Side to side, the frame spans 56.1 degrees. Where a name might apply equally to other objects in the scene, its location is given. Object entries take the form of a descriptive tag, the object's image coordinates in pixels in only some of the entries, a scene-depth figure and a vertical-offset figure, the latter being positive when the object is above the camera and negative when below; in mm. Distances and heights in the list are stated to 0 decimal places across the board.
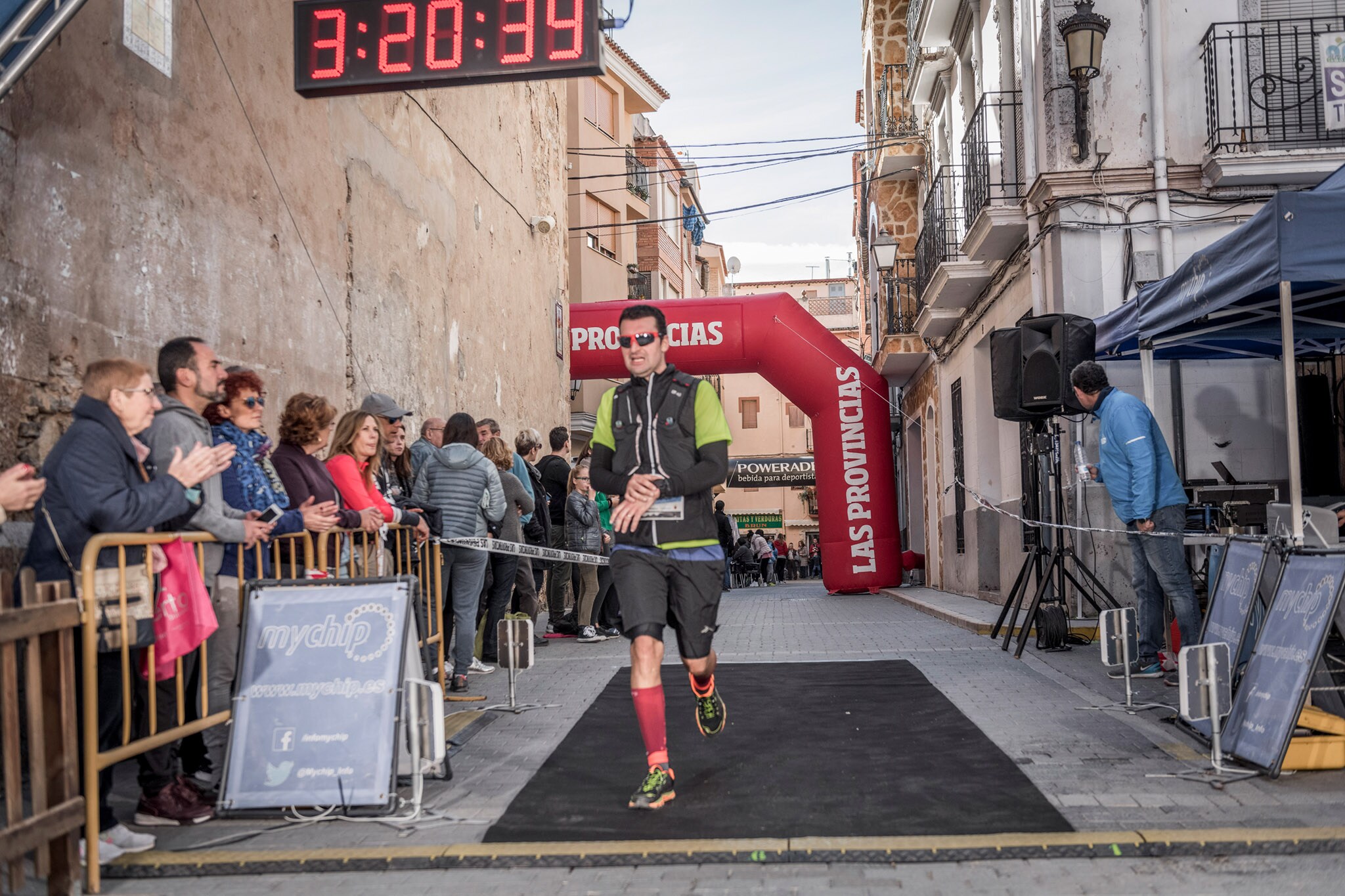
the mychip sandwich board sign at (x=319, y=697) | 4773 -768
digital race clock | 7766 +2838
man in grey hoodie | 5023 +224
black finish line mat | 4531 -1239
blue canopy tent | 6156 +1049
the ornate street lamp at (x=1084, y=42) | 11211 +3858
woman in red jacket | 7059 +187
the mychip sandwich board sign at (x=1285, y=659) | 4949 -767
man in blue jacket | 7910 -138
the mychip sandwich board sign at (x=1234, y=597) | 5766 -597
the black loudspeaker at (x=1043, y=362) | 9203 +850
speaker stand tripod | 9297 -669
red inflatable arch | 19688 +1345
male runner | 5020 -65
